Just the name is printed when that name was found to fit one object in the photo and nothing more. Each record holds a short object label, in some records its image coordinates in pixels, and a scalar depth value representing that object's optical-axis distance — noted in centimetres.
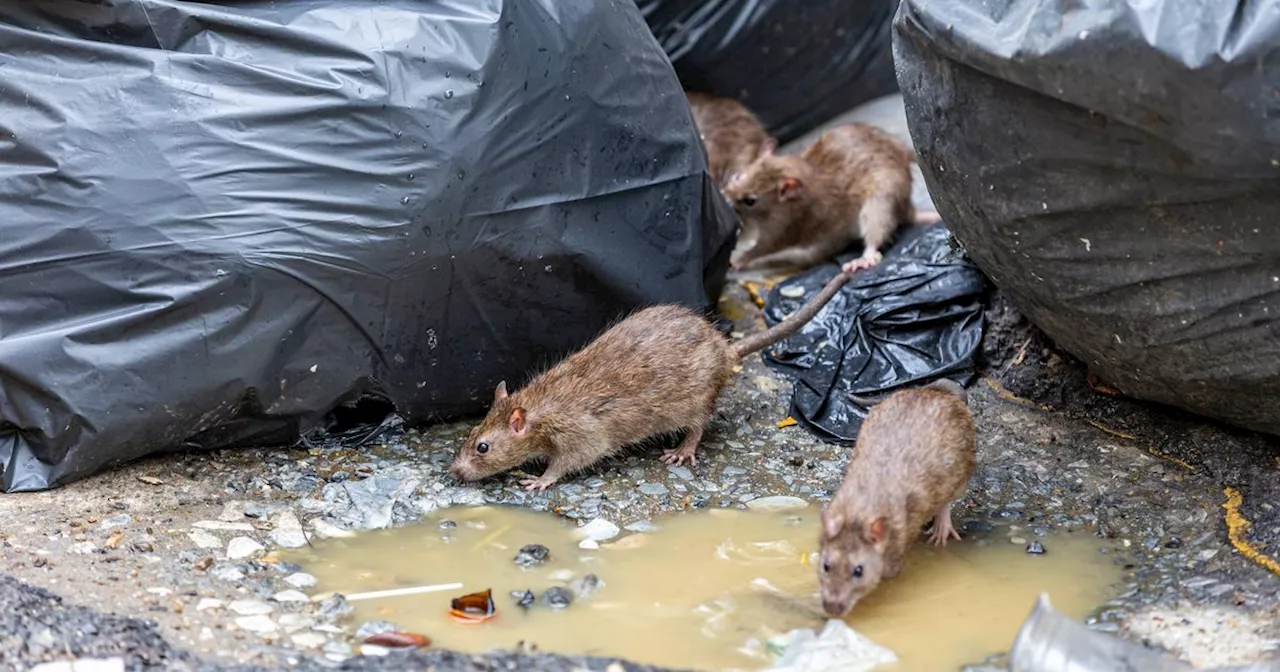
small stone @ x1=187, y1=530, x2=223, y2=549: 815
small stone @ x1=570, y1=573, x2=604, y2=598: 775
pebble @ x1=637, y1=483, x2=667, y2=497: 941
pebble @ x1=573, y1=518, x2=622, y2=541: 864
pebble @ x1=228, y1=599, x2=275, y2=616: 728
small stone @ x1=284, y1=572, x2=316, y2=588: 775
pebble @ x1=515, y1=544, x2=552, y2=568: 815
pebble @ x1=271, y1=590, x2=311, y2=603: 751
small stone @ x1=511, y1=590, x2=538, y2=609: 755
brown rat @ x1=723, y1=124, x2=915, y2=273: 1340
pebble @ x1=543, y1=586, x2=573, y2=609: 755
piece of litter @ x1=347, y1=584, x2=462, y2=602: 760
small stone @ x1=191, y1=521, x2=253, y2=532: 840
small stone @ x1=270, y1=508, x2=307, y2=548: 834
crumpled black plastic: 1066
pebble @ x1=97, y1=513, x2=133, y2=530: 826
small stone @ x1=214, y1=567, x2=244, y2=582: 772
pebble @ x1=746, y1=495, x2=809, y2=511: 909
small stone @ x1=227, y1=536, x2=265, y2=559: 806
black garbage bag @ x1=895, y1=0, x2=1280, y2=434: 641
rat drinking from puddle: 736
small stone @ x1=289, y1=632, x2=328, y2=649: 695
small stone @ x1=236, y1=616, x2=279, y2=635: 706
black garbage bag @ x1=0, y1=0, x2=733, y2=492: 820
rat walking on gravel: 956
